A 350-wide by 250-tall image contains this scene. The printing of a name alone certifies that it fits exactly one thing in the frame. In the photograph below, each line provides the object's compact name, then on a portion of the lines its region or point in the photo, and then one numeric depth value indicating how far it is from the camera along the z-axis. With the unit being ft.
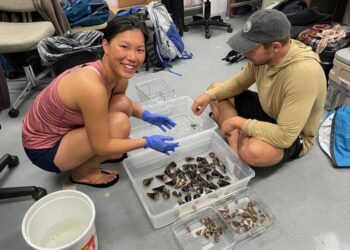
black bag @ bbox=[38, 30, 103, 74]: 6.68
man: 4.10
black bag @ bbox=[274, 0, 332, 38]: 7.41
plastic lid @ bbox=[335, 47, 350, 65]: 6.00
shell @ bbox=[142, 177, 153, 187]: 4.95
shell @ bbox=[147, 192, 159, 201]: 4.70
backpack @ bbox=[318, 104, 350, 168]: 5.19
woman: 3.76
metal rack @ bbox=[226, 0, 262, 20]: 11.65
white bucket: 3.69
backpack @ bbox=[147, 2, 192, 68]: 8.26
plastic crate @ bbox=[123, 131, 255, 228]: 4.33
